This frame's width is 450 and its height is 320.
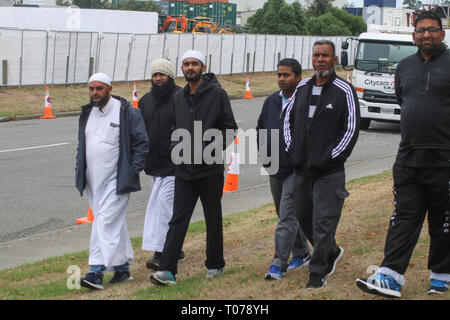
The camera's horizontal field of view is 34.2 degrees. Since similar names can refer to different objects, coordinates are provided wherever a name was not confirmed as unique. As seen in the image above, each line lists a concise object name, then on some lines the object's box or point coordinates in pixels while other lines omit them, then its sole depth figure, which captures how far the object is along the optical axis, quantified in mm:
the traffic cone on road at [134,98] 25328
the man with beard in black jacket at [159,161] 7105
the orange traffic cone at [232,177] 11781
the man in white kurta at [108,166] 6281
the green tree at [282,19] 57688
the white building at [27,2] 57325
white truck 20234
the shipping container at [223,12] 84812
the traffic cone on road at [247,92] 31602
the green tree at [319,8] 82625
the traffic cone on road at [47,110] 23141
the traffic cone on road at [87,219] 9539
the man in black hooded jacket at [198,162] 6242
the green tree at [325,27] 59503
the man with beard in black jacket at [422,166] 5242
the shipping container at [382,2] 94438
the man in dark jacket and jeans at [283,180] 6301
